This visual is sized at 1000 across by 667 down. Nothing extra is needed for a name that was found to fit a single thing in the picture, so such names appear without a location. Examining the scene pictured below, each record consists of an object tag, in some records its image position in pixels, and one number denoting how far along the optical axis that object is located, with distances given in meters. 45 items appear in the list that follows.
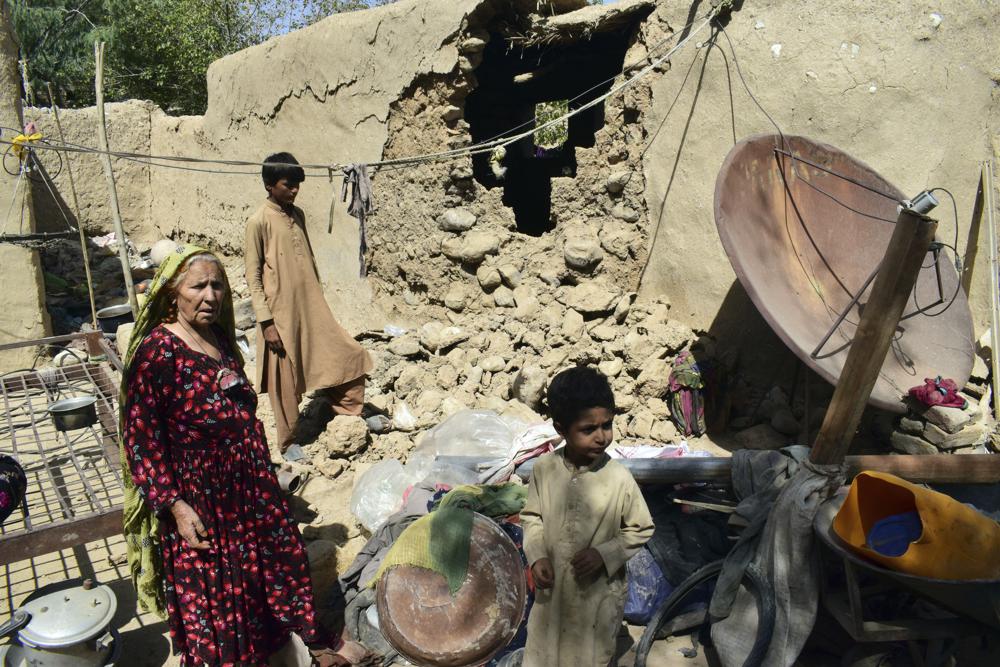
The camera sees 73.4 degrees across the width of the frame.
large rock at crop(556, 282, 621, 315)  4.70
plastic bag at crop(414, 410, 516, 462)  3.67
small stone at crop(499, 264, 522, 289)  5.05
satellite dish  3.43
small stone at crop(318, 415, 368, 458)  4.01
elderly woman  1.95
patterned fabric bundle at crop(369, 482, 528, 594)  1.79
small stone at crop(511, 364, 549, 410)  4.25
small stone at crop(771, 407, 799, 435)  3.99
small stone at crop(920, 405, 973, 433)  3.40
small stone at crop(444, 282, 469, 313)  5.27
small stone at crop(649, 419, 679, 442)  4.04
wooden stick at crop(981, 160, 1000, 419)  3.67
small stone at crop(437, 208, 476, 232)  5.30
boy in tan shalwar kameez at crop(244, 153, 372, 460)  3.75
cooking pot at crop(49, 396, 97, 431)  3.13
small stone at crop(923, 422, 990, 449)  3.42
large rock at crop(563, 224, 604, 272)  4.86
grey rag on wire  5.04
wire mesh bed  2.18
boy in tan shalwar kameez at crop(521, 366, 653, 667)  1.76
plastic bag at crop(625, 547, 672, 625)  2.68
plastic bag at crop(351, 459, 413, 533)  3.31
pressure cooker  2.25
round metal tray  1.79
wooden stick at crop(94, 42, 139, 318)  5.58
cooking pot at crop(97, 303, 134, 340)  6.31
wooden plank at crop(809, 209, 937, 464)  2.07
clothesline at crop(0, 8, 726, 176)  4.24
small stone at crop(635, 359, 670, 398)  4.26
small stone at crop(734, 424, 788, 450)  4.01
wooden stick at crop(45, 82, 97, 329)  6.22
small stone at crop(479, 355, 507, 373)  4.55
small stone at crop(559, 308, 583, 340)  4.61
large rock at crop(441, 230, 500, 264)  5.16
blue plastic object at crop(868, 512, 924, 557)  2.07
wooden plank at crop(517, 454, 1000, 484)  2.52
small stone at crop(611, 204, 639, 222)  4.88
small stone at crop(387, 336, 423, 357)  4.96
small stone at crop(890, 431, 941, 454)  3.50
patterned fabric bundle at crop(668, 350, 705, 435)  4.06
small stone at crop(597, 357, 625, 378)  4.34
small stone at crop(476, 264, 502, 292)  5.12
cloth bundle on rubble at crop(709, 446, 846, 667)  2.12
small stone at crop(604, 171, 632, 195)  4.85
